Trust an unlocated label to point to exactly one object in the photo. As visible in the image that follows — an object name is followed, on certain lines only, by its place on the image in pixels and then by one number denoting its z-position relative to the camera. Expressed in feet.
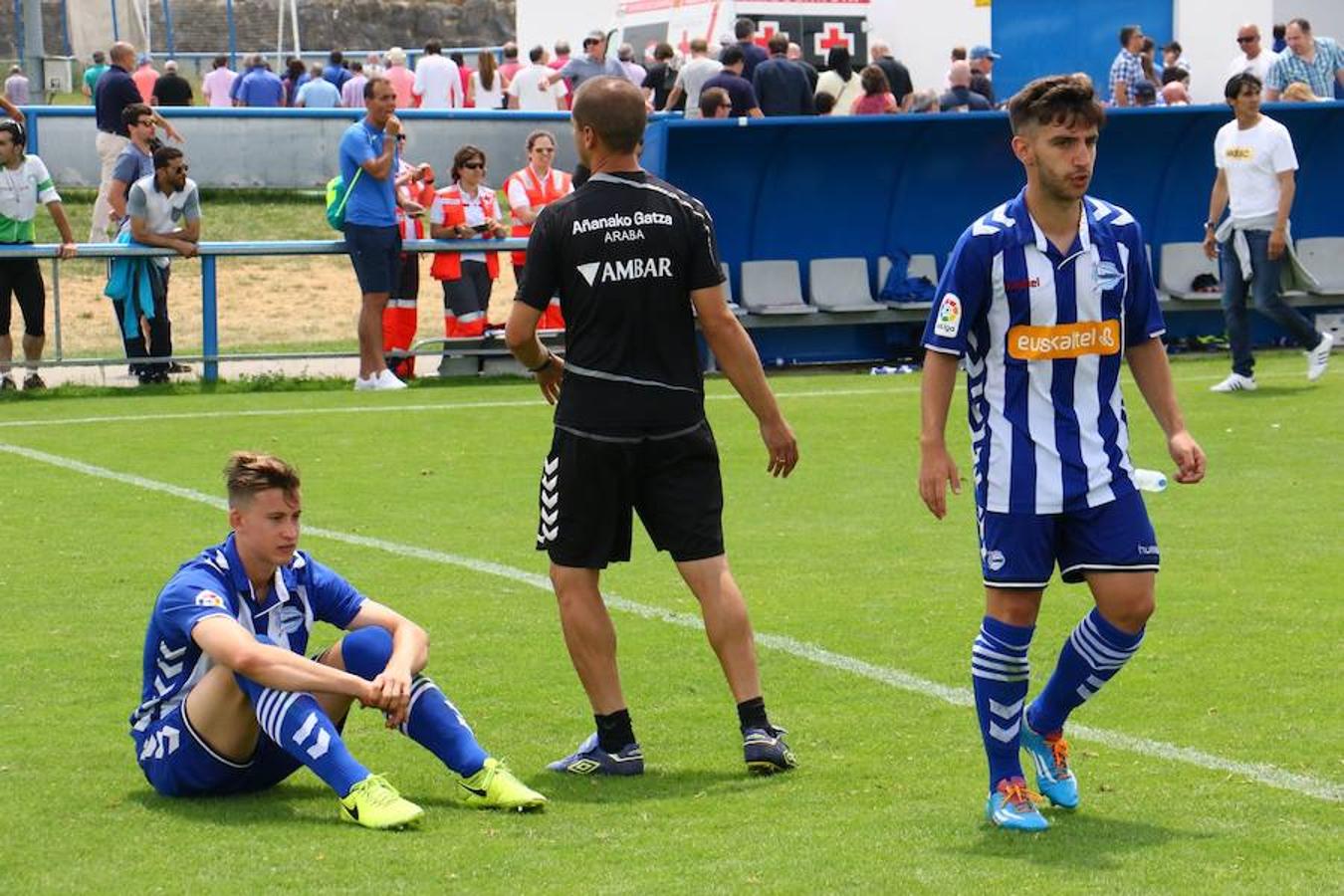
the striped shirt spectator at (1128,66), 85.78
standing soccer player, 17.98
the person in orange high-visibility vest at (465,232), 58.65
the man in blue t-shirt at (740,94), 70.95
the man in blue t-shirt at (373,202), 53.31
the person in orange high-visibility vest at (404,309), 57.82
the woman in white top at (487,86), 110.22
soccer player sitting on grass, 18.58
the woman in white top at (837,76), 82.89
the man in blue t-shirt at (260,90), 117.08
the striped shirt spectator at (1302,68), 74.38
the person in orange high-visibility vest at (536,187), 59.62
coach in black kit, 20.35
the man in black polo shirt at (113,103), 76.48
